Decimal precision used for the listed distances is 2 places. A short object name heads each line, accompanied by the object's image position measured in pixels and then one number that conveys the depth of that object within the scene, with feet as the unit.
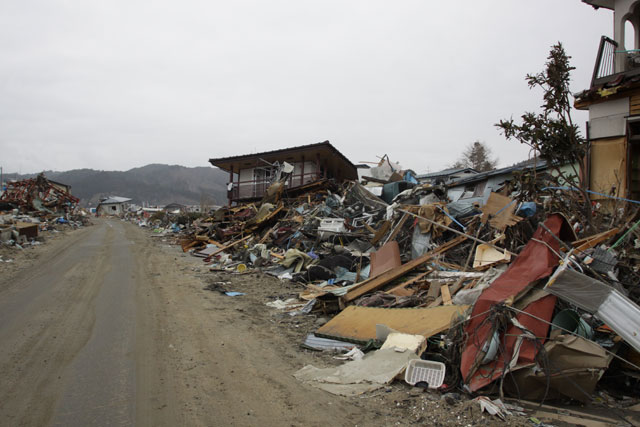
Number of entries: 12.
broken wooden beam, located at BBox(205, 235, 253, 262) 49.12
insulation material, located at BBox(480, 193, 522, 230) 25.32
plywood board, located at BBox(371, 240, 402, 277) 28.09
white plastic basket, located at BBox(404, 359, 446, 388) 13.23
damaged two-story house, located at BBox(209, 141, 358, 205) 77.95
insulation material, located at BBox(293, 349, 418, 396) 13.44
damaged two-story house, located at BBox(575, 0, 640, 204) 26.40
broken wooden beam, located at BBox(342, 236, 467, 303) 23.31
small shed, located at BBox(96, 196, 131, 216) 239.50
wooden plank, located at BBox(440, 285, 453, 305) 19.42
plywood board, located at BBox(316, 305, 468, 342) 16.57
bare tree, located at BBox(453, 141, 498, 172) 144.25
